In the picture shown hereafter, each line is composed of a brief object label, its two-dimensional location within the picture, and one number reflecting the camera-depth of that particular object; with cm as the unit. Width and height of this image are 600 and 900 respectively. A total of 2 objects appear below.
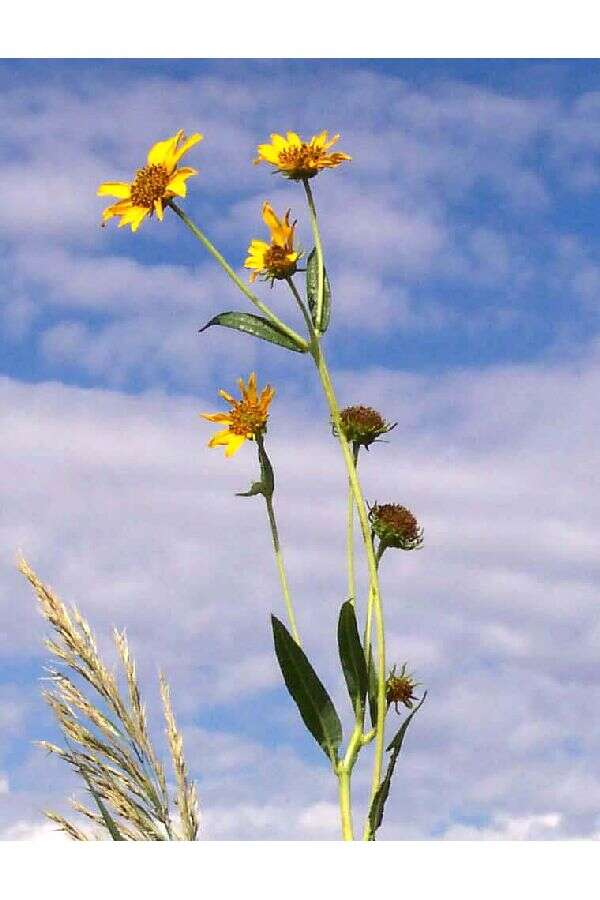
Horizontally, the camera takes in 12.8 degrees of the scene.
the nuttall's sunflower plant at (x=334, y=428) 162
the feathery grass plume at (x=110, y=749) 178
